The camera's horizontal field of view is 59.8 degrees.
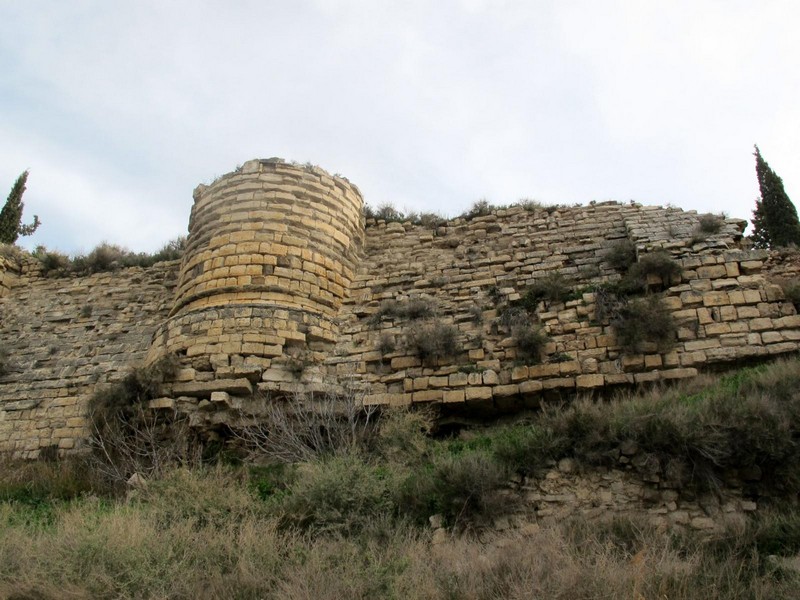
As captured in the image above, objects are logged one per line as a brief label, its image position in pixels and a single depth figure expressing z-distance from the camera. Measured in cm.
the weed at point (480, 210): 1214
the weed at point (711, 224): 980
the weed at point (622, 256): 1004
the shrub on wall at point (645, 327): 841
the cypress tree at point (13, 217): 1812
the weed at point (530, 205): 1189
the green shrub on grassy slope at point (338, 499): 641
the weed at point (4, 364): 1177
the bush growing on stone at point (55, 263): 1405
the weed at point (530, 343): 874
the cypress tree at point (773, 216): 1412
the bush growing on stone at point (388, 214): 1278
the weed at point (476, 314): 973
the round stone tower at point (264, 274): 922
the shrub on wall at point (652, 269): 913
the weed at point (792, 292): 843
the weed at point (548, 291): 962
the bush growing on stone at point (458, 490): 639
